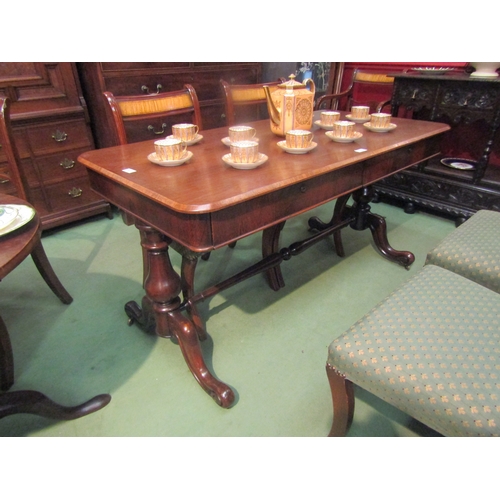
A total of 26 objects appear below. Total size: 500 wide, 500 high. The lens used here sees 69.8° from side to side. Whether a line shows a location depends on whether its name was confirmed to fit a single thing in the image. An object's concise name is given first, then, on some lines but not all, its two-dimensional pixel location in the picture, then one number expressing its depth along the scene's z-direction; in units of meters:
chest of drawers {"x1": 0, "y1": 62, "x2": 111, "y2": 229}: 2.17
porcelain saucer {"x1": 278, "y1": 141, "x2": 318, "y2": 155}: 1.26
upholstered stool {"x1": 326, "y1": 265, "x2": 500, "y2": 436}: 0.80
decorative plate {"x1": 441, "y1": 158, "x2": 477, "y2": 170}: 2.59
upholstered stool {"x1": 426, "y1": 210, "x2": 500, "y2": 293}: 1.24
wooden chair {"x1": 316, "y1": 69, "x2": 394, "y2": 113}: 2.79
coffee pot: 1.43
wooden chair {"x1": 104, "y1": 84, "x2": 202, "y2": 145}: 1.52
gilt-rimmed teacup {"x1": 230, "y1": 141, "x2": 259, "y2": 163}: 1.12
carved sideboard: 2.29
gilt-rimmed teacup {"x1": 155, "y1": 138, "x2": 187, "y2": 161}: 1.15
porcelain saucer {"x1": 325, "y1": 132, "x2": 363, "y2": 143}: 1.41
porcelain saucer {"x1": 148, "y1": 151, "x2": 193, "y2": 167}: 1.16
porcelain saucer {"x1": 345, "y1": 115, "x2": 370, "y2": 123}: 1.76
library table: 0.96
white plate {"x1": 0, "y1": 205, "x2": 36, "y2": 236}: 0.92
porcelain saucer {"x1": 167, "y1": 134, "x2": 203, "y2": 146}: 1.42
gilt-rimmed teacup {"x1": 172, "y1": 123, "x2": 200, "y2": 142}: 1.41
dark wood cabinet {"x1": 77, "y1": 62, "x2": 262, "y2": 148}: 2.40
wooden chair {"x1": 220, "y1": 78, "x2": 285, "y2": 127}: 1.95
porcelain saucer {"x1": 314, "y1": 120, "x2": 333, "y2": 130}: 1.64
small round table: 0.86
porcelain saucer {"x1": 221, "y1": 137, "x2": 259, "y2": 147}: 1.42
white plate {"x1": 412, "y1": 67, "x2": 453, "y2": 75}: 2.48
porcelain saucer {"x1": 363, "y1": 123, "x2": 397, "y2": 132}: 1.58
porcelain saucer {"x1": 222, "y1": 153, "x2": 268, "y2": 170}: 1.12
